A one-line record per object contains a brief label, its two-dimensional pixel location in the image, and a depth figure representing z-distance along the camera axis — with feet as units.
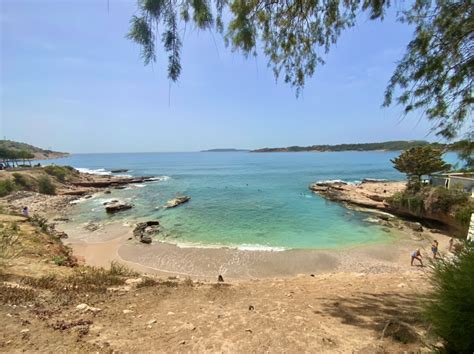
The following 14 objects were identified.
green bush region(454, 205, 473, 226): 55.72
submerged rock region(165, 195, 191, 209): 98.53
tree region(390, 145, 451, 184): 78.64
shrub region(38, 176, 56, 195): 116.67
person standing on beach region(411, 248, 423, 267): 44.17
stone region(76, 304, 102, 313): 15.48
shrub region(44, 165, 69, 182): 142.10
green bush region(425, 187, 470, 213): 61.96
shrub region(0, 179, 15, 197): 95.96
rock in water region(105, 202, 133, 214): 88.48
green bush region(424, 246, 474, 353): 7.36
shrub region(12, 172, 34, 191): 110.73
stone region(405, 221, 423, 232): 65.51
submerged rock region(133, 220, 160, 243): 59.67
